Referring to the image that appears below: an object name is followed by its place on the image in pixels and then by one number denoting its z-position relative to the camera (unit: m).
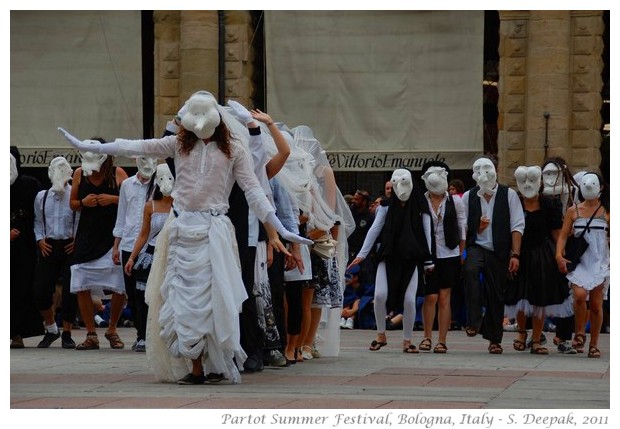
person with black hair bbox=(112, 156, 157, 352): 15.07
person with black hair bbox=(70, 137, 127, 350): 15.25
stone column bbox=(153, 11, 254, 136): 26.12
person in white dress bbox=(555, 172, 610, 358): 14.90
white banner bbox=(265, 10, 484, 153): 26.27
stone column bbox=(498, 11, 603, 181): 25.06
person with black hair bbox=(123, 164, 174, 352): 14.55
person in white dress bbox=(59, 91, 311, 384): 10.80
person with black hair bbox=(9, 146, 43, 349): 15.48
